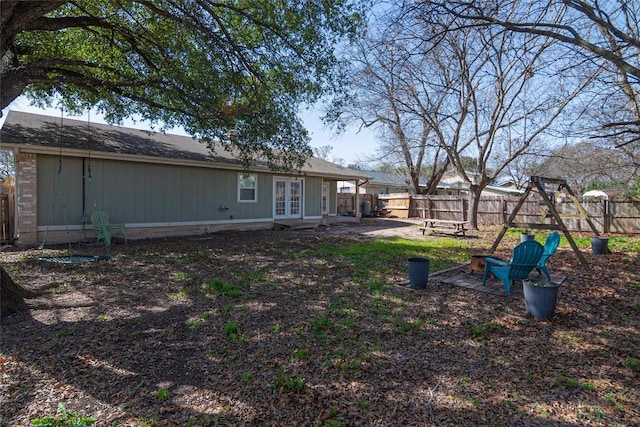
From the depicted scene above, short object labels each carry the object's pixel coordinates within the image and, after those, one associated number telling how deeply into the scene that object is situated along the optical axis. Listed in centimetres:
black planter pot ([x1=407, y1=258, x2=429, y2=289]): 560
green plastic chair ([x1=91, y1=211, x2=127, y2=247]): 873
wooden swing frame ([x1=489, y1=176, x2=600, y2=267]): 696
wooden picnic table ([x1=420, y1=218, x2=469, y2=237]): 1282
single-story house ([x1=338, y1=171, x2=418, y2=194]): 3055
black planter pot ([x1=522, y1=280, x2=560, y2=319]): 430
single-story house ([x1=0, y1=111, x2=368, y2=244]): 876
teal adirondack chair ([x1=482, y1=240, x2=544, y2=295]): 507
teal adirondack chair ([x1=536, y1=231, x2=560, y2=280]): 596
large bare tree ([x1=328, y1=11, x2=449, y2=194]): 1323
